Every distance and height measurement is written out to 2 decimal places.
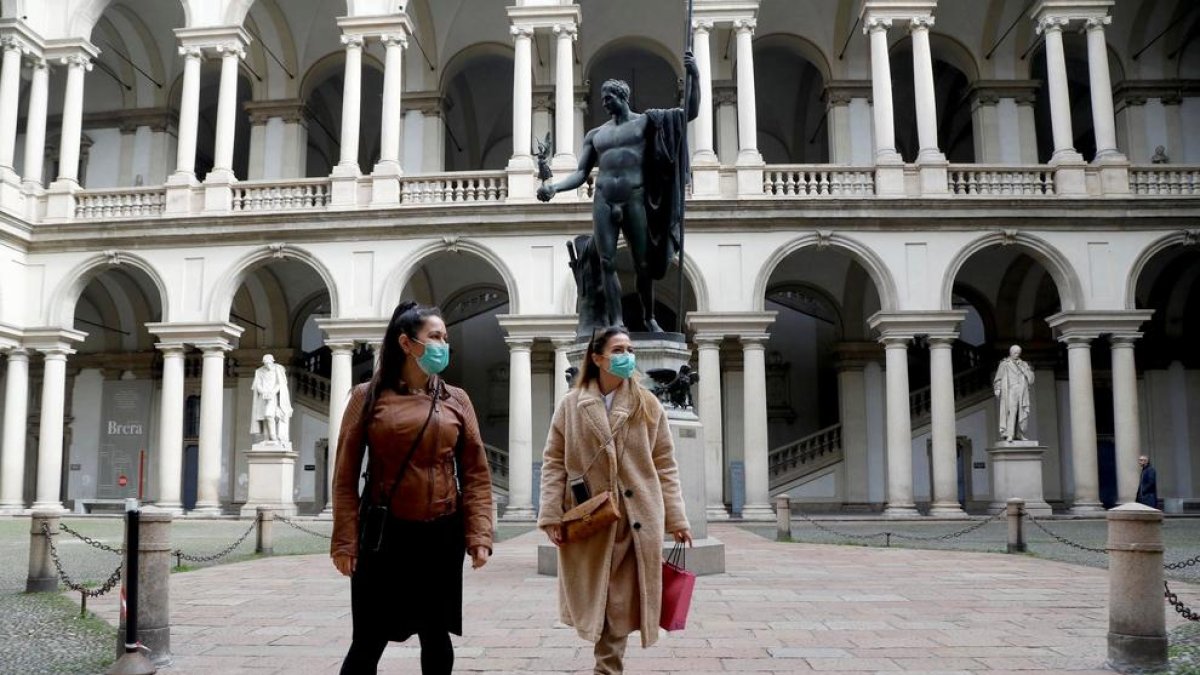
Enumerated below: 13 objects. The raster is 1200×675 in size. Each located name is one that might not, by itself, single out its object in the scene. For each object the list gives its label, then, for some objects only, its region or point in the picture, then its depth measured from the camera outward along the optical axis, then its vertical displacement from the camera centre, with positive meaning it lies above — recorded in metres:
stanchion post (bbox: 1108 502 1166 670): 5.69 -0.86
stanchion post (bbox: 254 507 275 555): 13.26 -1.19
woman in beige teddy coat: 4.30 -0.24
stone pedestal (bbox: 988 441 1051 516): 21.42 -0.67
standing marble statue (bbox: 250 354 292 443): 22.16 +0.74
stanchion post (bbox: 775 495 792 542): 15.45 -1.23
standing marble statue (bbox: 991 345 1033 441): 21.67 +0.85
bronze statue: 9.81 +2.32
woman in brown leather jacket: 3.94 -0.30
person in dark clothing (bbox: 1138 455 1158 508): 17.78 -0.86
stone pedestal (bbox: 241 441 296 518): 21.84 -0.72
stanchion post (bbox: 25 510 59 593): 9.34 -1.12
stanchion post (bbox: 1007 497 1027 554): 13.20 -1.15
